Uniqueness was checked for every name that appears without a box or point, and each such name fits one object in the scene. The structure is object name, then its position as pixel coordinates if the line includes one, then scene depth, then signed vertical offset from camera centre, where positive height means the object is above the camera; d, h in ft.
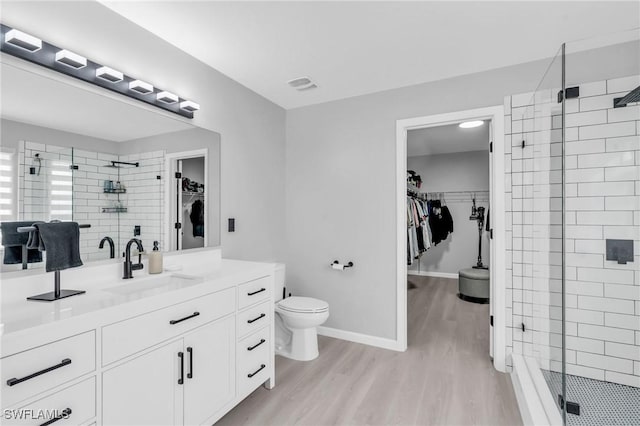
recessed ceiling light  11.56 +3.47
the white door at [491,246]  8.13 -0.84
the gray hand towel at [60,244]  4.29 -0.44
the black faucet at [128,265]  5.65 -0.94
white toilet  8.27 -3.04
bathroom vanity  3.33 -1.77
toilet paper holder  9.73 -1.61
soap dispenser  6.03 -0.95
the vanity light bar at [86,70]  4.42 +2.41
